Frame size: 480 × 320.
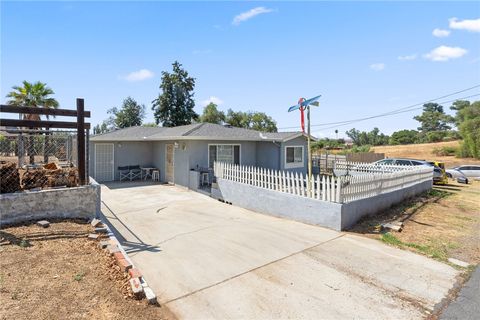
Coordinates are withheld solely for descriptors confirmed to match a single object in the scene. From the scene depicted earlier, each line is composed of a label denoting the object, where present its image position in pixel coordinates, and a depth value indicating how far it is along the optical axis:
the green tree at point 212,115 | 43.64
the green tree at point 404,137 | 59.47
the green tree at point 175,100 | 35.56
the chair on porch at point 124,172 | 15.50
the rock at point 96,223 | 5.71
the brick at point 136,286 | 3.50
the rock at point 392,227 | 7.09
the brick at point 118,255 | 4.32
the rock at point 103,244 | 4.77
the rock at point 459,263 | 5.18
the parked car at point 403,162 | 16.69
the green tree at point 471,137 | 30.30
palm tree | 16.59
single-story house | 12.90
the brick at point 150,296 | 3.50
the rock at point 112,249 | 4.52
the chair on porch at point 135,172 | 15.79
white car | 19.88
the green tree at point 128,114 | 43.97
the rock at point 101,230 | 5.46
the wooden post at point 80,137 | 6.13
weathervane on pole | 7.61
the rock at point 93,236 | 5.07
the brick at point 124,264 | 4.02
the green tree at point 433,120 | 63.28
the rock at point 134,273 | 3.85
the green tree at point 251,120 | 44.88
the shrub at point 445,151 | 36.15
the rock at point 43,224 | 5.21
